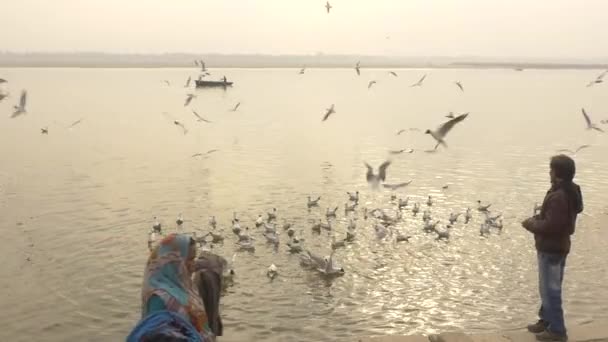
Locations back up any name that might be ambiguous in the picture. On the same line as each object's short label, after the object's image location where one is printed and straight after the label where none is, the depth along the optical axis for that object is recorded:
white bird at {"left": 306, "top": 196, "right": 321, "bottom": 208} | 16.75
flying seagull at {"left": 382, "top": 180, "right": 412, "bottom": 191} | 18.23
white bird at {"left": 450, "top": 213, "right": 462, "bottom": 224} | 14.90
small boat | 80.97
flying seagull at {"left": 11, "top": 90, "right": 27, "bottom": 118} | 20.96
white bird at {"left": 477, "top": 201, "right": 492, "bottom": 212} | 16.09
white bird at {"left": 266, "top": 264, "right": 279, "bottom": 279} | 11.47
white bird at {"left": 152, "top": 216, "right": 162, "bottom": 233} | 14.27
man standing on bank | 6.34
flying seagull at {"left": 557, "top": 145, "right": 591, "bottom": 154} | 27.81
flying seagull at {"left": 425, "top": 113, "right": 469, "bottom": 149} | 11.96
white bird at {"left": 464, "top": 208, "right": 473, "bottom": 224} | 15.32
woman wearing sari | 3.50
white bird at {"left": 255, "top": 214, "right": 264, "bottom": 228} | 14.51
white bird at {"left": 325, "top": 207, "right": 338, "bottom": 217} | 15.59
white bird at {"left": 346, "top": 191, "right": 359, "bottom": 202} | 16.84
